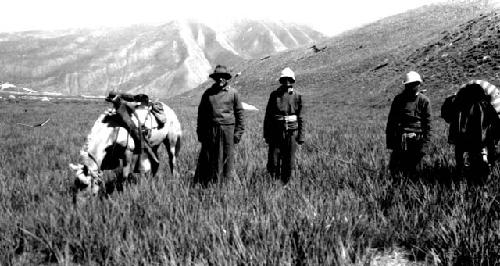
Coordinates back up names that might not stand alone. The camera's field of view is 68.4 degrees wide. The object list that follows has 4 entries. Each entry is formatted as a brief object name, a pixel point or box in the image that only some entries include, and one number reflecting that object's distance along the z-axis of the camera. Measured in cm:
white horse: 452
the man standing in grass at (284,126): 567
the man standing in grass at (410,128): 516
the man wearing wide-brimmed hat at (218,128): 527
